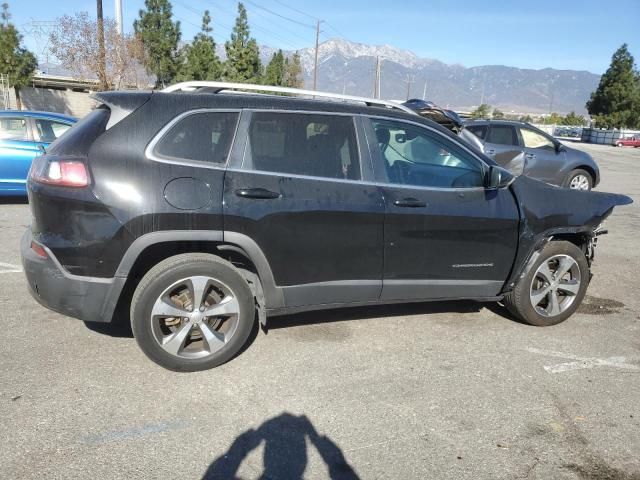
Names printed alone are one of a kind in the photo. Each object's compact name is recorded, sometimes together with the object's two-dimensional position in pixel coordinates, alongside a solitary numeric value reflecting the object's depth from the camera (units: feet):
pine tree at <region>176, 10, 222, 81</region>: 107.14
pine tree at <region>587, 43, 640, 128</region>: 183.01
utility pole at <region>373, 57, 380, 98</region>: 203.06
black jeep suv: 10.75
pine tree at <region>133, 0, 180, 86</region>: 108.88
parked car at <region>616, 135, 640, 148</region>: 158.71
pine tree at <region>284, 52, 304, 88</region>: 156.95
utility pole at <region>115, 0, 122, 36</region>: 75.54
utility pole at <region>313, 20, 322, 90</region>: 162.14
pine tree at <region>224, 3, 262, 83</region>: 104.78
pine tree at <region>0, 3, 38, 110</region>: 97.86
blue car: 28.17
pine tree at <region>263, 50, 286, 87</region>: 122.27
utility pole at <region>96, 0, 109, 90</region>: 77.15
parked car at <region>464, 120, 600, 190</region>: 36.60
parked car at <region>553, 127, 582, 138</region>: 215.92
